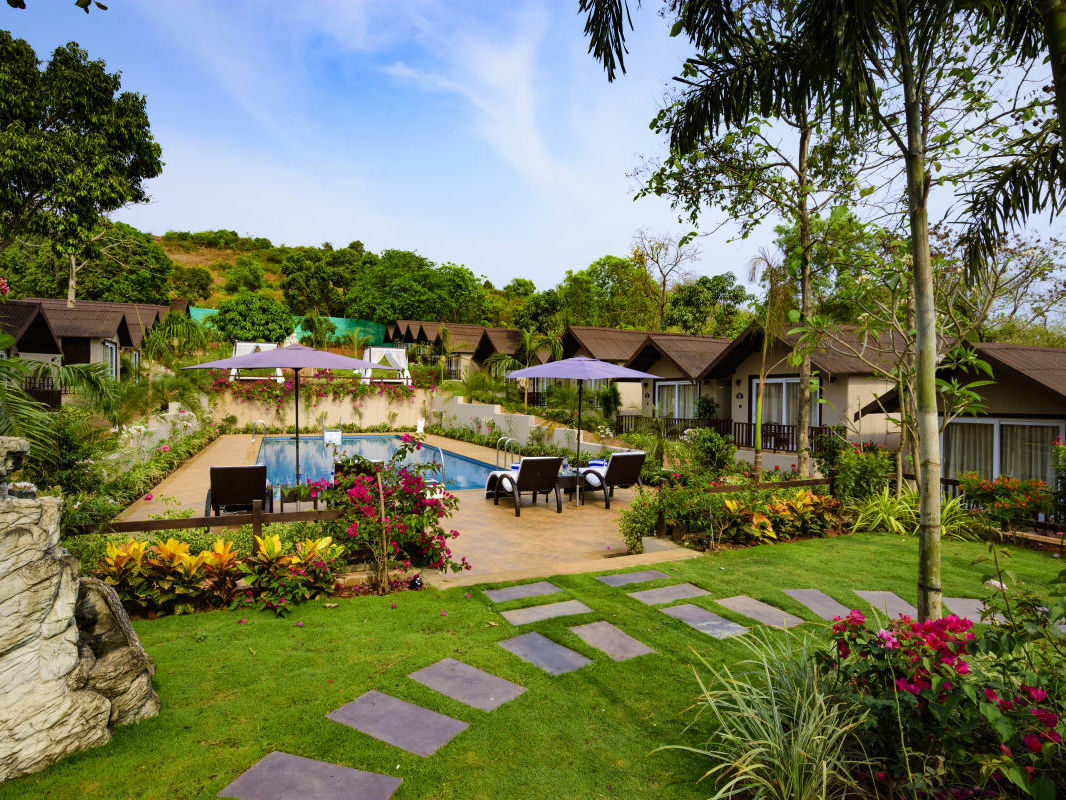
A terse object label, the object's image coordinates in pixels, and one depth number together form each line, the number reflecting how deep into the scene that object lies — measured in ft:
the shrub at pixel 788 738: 7.86
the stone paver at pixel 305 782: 8.38
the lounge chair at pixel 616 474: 34.45
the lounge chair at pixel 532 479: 32.45
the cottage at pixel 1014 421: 32.17
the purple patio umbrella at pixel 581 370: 36.40
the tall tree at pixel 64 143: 46.19
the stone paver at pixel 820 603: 16.02
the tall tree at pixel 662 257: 112.47
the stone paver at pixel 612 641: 13.43
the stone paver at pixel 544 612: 15.47
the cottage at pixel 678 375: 62.28
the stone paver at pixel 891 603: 16.19
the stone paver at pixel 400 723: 9.78
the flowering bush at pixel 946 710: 6.53
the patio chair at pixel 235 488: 26.50
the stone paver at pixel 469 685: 11.23
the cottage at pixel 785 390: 48.47
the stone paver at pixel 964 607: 16.29
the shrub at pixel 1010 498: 25.73
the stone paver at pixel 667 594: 16.92
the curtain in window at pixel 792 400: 53.62
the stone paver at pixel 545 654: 12.77
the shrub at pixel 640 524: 24.92
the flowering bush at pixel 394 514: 18.53
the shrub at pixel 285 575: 16.21
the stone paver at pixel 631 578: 18.66
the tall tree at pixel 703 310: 110.01
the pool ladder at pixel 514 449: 57.06
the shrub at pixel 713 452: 39.60
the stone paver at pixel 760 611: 15.33
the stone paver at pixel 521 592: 17.17
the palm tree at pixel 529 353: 77.10
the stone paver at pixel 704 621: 14.57
